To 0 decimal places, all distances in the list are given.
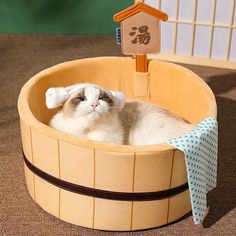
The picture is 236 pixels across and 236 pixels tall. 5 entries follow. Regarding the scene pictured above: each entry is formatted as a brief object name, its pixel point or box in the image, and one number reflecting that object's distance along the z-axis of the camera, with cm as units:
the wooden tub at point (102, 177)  166
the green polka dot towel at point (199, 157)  167
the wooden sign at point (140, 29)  188
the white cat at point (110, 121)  175
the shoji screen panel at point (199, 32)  240
